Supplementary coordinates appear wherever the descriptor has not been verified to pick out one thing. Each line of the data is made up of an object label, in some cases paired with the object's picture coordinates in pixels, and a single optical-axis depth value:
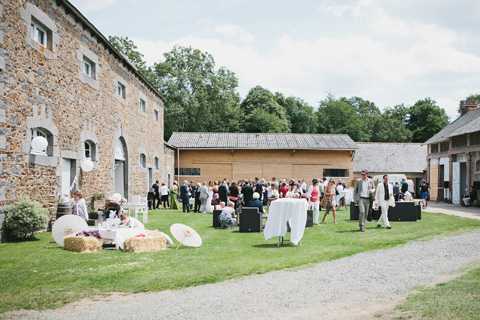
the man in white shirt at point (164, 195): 25.00
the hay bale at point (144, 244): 10.17
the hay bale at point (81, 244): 10.20
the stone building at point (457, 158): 27.36
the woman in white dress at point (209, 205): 21.86
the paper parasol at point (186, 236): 10.58
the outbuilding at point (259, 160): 36.91
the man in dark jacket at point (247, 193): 15.72
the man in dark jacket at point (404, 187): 24.44
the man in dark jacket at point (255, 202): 14.94
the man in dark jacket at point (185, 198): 21.69
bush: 11.30
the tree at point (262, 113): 56.34
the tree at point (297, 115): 67.32
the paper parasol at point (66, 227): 10.84
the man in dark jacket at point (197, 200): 22.14
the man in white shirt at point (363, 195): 13.92
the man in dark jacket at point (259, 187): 21.53
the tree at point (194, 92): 53.91
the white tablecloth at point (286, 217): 11.00
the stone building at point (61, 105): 11.60
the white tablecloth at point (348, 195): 25.92
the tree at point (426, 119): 65.38
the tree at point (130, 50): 48.35
